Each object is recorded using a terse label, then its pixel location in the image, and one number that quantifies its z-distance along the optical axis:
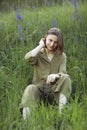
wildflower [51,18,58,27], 5.71
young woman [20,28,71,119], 4.30
